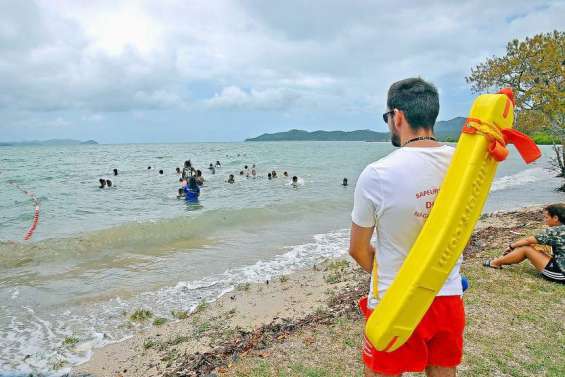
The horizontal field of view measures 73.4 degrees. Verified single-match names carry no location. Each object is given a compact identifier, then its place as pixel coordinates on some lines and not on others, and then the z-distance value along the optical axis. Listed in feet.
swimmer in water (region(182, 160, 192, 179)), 60.63
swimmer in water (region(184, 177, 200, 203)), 61.31
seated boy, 20.18
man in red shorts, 6.28
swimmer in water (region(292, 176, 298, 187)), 86.18
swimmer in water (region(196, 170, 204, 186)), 64.74
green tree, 51.39
